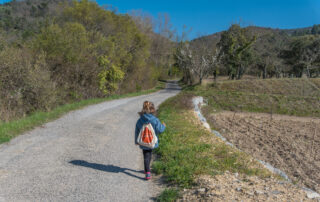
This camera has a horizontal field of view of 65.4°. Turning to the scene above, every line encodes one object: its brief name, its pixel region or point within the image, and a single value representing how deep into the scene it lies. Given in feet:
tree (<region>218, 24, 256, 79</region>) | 125.90
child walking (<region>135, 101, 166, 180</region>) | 16.94
